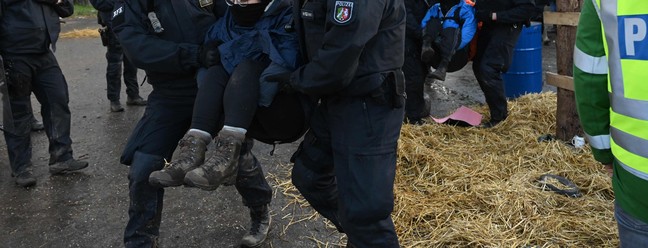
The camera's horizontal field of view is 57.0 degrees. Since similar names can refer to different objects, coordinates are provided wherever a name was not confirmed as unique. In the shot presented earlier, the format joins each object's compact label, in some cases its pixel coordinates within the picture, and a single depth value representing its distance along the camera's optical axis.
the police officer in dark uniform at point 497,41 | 6.00
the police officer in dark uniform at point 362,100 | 2.51
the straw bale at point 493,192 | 3.73
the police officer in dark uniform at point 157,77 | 3.18
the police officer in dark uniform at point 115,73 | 7.09
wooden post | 5.19
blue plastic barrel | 7.00
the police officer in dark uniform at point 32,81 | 4.94
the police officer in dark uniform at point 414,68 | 6.35
